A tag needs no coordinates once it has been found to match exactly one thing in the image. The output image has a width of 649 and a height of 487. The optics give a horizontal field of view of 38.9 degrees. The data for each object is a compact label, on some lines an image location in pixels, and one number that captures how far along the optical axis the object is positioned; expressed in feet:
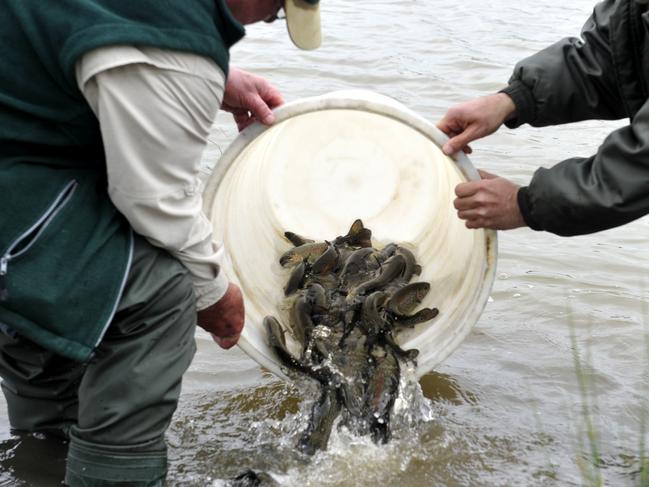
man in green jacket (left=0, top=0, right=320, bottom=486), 7.54
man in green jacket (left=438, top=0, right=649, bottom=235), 11.05
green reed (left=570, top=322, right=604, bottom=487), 7.98
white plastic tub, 13.11
